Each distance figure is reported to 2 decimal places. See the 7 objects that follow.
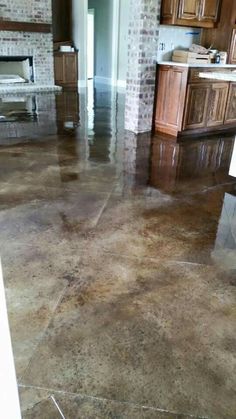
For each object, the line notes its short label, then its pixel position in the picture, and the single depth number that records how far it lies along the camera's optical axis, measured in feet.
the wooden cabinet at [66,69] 30.45
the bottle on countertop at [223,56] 16.60
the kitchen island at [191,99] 14.90
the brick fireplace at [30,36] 26.63
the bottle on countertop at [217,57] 16.47
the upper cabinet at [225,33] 16.03
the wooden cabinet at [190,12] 14.62
